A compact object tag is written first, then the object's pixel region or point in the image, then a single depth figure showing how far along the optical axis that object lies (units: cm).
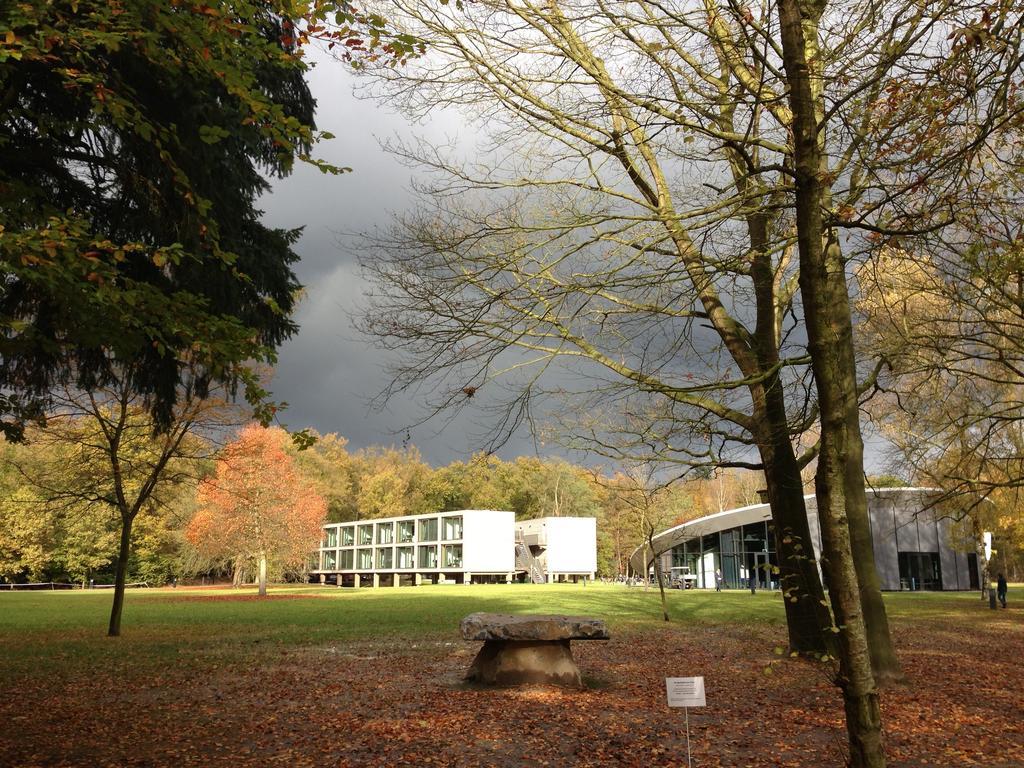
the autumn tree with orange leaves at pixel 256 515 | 4059
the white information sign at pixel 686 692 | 519
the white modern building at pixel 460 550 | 6538
